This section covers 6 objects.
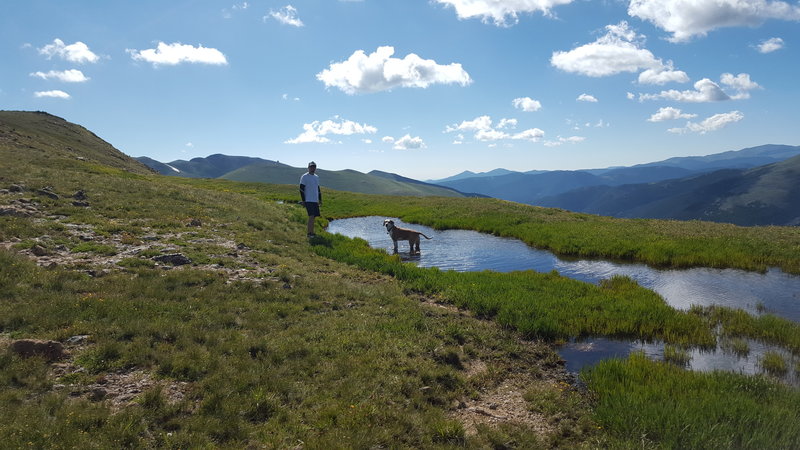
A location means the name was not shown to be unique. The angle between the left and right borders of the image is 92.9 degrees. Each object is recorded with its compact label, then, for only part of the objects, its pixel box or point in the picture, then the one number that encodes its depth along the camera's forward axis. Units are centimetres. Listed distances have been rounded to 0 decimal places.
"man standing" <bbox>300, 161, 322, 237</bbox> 2077
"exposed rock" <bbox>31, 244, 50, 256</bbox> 1176
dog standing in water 2019
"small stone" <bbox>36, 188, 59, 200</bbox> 1909
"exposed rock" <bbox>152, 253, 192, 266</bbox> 1291
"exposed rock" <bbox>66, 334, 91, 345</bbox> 728
